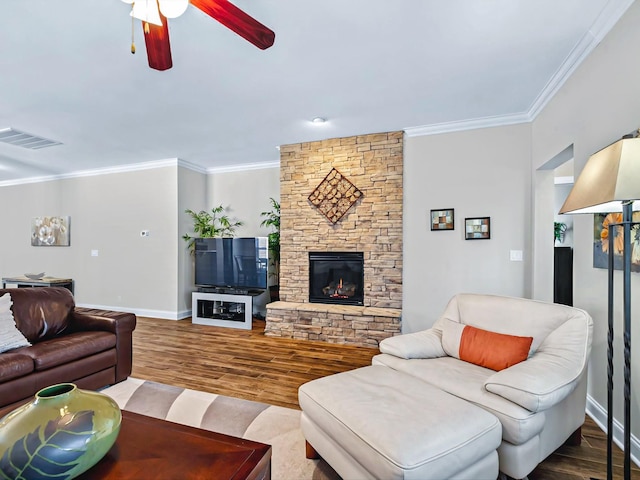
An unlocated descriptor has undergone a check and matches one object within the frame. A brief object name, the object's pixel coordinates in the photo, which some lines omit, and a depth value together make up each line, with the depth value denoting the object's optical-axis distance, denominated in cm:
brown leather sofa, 224
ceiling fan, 139
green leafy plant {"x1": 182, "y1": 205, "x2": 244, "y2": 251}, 562
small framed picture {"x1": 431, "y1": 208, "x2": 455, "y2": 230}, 389
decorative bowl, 612
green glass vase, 103
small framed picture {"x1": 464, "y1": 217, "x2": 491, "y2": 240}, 375
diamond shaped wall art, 429
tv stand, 486
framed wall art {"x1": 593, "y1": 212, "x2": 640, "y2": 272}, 186
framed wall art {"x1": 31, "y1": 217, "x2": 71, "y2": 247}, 631
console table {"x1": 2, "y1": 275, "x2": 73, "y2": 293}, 600
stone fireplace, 408
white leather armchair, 156
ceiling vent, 402
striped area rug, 179
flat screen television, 499
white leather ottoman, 127
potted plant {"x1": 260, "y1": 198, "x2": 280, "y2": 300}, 522
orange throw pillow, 197
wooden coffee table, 115
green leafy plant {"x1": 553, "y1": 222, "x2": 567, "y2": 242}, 566
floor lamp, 122
